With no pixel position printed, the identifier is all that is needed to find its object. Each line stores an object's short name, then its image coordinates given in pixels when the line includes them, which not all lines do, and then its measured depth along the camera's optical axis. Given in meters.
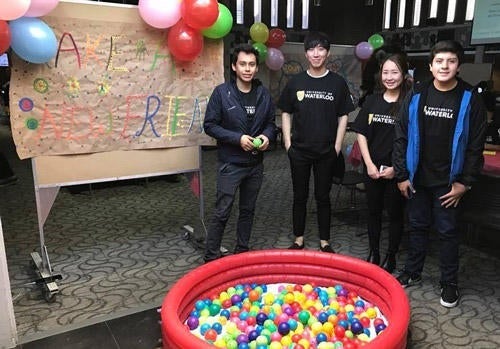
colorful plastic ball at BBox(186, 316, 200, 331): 2.27
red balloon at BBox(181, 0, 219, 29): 2.77
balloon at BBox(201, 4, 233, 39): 3.02
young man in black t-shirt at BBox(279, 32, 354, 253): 2.97
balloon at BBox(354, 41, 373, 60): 7.88
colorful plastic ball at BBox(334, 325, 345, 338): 2.18
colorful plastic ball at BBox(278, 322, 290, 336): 2.19
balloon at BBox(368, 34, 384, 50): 8.15
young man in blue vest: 2.36
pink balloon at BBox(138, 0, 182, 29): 2.78
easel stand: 2.81
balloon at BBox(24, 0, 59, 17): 2.41
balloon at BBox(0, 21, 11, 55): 2.29
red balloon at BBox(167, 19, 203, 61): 2.91
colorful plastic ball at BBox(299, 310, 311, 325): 2.30
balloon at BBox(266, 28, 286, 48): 7.07
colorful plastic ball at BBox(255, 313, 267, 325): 2.30
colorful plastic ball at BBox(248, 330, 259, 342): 2.13
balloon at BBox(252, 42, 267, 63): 6.29
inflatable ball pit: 2.08
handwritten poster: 2.68
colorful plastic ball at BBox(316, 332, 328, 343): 2.13
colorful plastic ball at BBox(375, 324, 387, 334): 2.22
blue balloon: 2.40
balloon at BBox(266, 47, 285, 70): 6.77
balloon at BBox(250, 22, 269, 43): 6.49
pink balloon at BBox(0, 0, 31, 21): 2.22
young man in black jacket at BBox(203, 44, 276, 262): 2.86
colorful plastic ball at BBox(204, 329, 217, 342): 2.16
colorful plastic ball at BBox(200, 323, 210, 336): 2.22
